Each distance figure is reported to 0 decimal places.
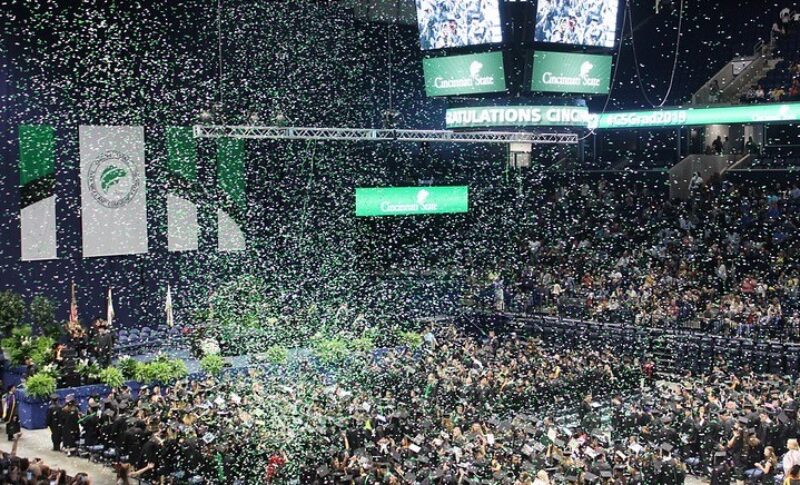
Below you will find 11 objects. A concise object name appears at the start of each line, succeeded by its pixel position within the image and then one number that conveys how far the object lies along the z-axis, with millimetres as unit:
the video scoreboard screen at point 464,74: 23609
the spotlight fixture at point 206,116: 21684
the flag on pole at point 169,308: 24686
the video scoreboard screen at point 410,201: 28000
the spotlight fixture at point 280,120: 23219
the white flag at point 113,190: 24297
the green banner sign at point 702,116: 26953
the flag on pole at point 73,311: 23370
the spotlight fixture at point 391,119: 24531
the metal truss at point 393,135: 22828
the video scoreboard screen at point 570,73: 23797
